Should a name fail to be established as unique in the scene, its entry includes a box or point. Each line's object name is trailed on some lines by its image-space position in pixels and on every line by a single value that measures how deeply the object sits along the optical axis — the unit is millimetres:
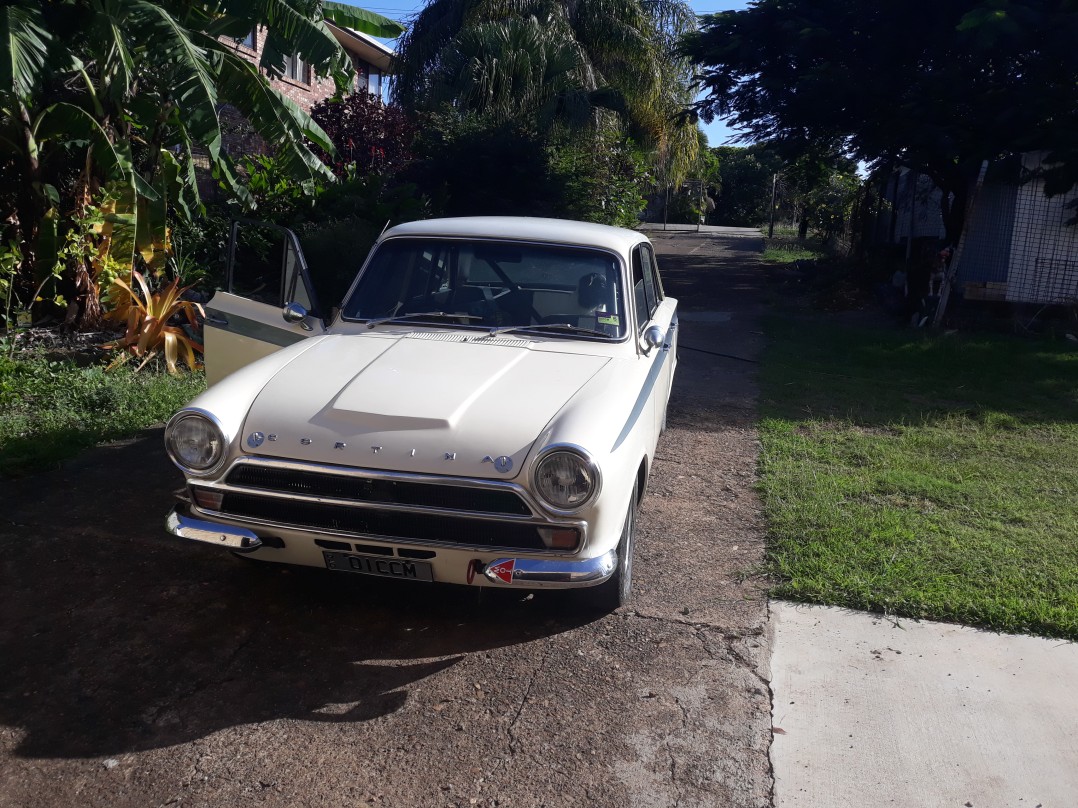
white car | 3590
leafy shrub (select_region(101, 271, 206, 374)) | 8062
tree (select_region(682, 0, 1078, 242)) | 11328
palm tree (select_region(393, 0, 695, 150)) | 18141
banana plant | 7340
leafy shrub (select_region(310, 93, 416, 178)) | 14742
